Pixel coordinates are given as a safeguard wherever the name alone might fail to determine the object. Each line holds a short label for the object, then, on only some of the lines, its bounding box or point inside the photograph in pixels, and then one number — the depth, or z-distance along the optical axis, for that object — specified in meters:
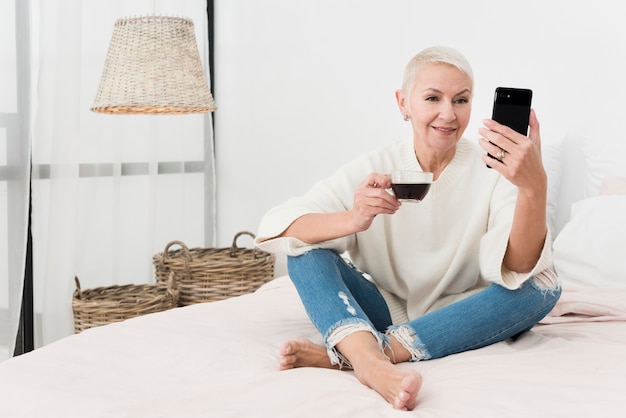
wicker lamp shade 2.79
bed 1.29
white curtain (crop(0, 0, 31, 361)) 2.82
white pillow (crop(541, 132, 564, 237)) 2.76
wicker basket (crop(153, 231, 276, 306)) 3.05
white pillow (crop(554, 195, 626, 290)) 2.24
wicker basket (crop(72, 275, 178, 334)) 2.73
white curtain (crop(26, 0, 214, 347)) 2.97
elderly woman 1.57
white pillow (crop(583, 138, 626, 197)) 2.68
